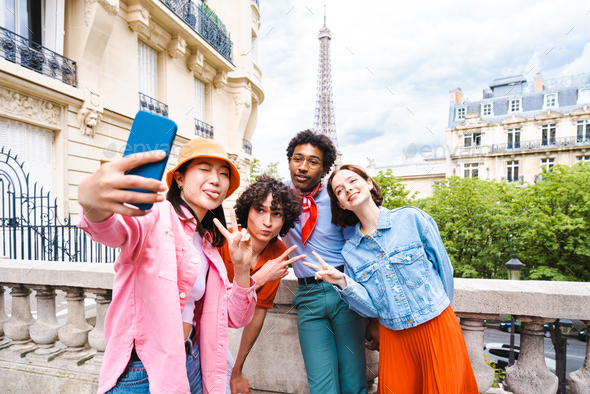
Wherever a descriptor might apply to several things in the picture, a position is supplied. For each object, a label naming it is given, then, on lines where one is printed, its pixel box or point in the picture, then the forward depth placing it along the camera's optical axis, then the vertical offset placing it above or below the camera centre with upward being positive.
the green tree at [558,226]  17.38 -1.56
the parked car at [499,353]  12.59 -6.44
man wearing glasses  2.20 -0.89
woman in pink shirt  1.01 -0.38
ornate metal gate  6.40 -0.95
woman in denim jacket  1.93 -0.60
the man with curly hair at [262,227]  2.22 -0.22
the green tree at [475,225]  19.38 -1.77
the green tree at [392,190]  26.44 +0.62
